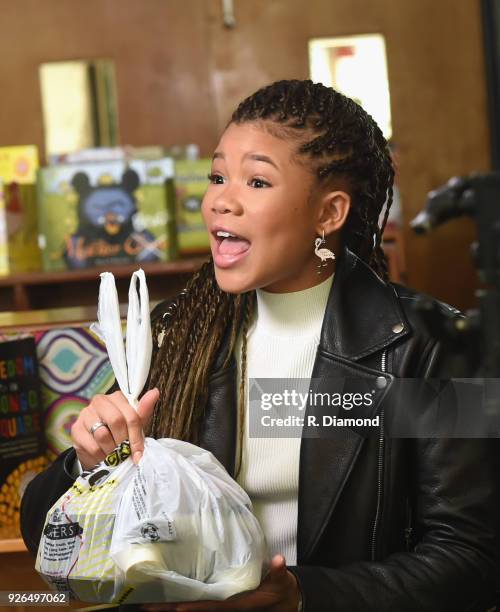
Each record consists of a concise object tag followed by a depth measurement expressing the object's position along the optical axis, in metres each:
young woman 2.70
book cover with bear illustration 4.03
